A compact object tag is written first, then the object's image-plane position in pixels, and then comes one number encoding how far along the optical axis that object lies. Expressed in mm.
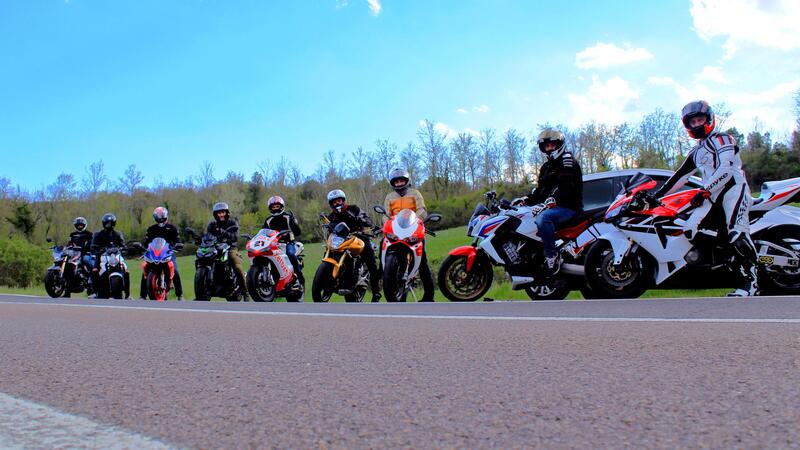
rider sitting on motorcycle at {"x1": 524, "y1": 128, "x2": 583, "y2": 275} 7570
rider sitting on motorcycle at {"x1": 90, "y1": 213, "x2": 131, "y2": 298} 13884
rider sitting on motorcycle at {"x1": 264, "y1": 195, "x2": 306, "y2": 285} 10992
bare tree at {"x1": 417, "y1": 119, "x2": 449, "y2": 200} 86000
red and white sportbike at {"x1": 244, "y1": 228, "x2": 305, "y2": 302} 10516
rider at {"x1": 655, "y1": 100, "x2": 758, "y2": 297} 6672
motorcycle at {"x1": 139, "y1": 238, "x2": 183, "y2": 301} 11992
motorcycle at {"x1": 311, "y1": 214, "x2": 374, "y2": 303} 9438
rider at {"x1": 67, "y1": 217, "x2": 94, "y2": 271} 14602
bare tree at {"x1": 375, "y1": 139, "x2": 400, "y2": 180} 80625
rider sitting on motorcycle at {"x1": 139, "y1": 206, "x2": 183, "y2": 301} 12734
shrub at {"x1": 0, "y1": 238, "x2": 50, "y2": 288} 50219
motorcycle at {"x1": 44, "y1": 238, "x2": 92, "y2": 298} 14516
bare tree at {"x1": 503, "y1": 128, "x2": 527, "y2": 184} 92312
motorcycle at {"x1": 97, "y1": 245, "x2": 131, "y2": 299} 12648
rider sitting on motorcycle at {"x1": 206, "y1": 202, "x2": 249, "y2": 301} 11570
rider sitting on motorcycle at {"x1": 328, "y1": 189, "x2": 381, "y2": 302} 9891
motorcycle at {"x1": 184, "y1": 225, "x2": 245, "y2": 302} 11523
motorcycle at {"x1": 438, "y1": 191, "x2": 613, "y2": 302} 7750
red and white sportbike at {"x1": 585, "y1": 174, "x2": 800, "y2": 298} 6945
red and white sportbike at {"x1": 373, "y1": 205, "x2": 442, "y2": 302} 8430
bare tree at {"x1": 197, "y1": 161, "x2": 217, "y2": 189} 100750
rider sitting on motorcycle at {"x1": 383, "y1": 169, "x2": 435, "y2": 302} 9469
